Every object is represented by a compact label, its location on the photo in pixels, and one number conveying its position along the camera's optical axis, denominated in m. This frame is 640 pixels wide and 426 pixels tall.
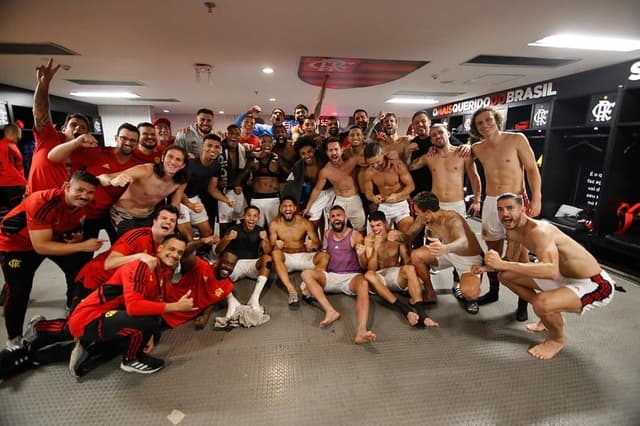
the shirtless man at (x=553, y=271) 1.94
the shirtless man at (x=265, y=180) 3.64
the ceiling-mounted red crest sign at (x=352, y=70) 4.21
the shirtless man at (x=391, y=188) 3.24
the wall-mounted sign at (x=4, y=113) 5.92
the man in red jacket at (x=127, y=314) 1.76
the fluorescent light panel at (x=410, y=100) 7.74
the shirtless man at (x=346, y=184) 3.46
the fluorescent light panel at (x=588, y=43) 3.21
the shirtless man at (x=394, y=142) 3.50
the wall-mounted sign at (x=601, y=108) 4.10
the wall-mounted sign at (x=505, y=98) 5.39
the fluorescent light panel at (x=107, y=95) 7.29
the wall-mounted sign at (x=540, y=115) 5.22
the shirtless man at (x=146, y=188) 2.52
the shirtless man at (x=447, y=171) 3.06
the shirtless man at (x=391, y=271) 2.54
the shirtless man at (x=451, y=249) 2.53
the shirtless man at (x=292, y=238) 3.17
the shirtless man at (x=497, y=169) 2.69
